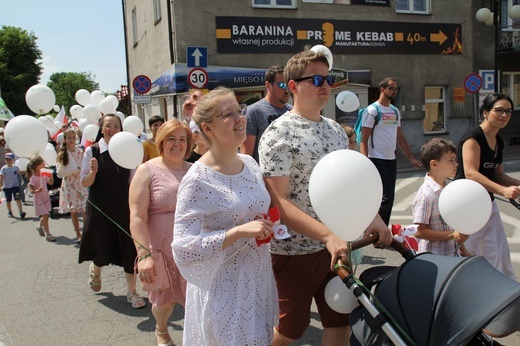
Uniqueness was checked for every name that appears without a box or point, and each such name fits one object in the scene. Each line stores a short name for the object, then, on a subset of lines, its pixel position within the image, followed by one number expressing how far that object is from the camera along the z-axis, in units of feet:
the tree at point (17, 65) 152.87
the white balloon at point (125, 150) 14.01
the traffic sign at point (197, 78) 33.76
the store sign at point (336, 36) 51.93
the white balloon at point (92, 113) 37.73
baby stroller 5.90
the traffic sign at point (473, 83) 45.96
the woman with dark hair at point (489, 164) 12.60
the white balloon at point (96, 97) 43.24
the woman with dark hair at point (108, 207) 15.76
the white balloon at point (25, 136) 16.83
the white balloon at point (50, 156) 24.75
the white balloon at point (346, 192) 6.80
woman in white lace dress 7.34
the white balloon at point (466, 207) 9.95
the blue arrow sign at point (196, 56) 35.17
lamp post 48.02
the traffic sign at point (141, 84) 39.52
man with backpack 20.47
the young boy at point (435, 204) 11.43
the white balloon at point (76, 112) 49.06
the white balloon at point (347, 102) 31.99
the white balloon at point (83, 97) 43.04
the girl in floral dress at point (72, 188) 25.38
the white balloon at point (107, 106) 32.62
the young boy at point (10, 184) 34.96
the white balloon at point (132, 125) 23.16
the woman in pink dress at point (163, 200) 11.19
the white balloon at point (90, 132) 29.32
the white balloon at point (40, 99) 26.48
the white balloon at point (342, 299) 7.61
